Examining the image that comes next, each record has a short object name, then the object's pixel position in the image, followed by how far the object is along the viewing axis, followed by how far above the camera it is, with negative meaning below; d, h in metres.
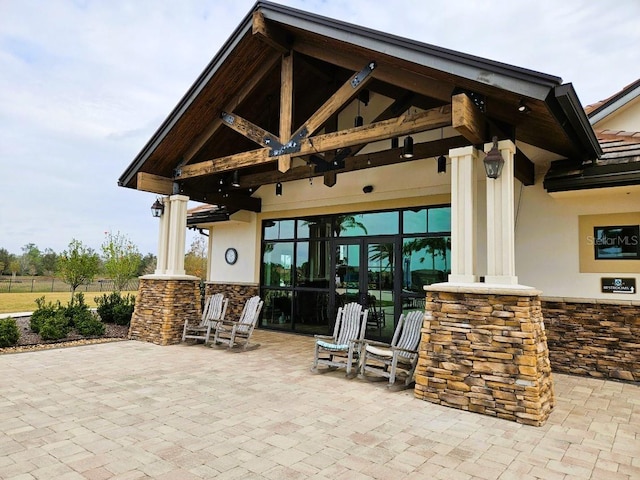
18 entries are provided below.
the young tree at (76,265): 9.83 +0.16
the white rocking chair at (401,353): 5.16 -1.00
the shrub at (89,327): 8.25 -1.12
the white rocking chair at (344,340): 5.67 -0.95
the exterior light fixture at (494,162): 4.60 +1.31
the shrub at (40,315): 8.26 -0.92
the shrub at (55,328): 7.66 -1.09
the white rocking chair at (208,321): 7.59 -0.92
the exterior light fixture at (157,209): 8.57 +1.33
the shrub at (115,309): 9.53 -0.86
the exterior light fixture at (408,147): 6.16 +1.96
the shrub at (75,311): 8.67 -0.86
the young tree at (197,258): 17.83 +0.70
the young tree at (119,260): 11.16 +0.33
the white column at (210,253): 11.57 +0.58
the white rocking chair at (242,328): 7.19 -0.98
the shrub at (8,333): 7.01 -1.09
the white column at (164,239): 8.42 +0.70
